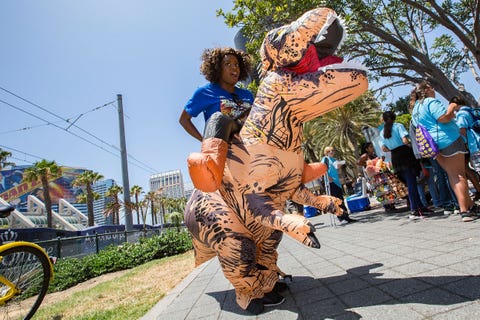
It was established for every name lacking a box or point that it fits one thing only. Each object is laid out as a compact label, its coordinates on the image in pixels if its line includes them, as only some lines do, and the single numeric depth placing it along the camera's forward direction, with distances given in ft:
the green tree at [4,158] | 81.68
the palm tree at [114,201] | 124.79
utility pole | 35.89
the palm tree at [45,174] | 85.82
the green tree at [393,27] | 25.07
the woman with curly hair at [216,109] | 5.73
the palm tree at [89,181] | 105.40
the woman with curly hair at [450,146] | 11.35
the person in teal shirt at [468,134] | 13.16
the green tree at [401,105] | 119.70
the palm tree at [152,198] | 178.60
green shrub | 22.49
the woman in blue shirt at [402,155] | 15.29
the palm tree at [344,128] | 83.15
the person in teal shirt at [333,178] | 21.71
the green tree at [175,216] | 100.99
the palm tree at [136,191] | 155.80
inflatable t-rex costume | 5.77
